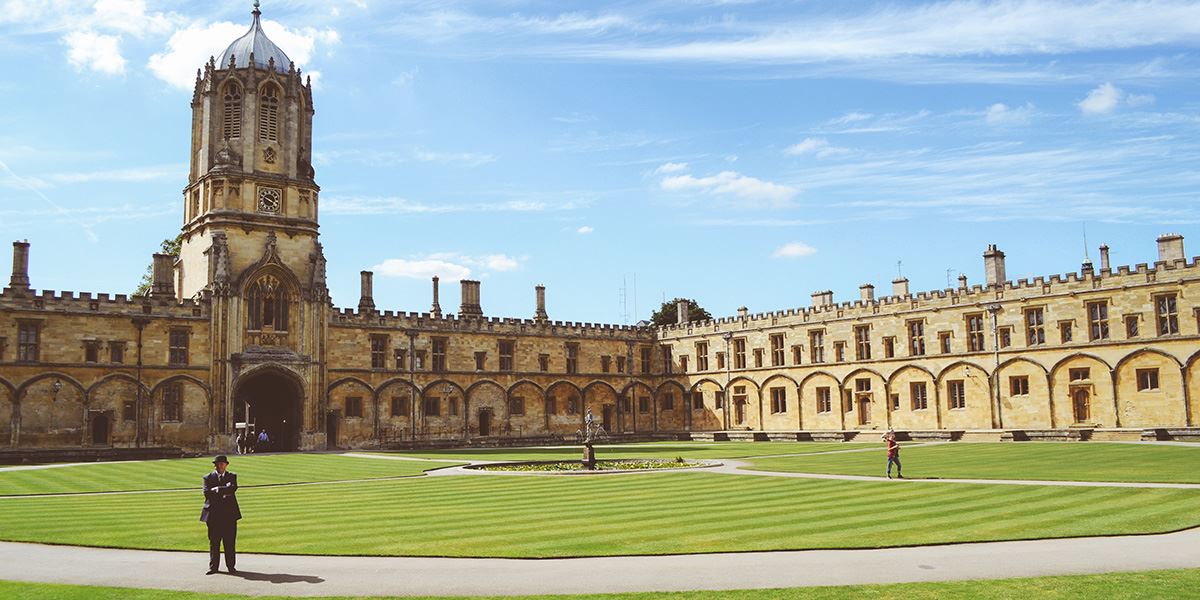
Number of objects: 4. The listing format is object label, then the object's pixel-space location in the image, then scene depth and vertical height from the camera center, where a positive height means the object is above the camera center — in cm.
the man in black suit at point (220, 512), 1198 -125
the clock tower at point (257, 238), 4969 +914
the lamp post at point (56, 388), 4494 +131
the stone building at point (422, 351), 4522 +261
